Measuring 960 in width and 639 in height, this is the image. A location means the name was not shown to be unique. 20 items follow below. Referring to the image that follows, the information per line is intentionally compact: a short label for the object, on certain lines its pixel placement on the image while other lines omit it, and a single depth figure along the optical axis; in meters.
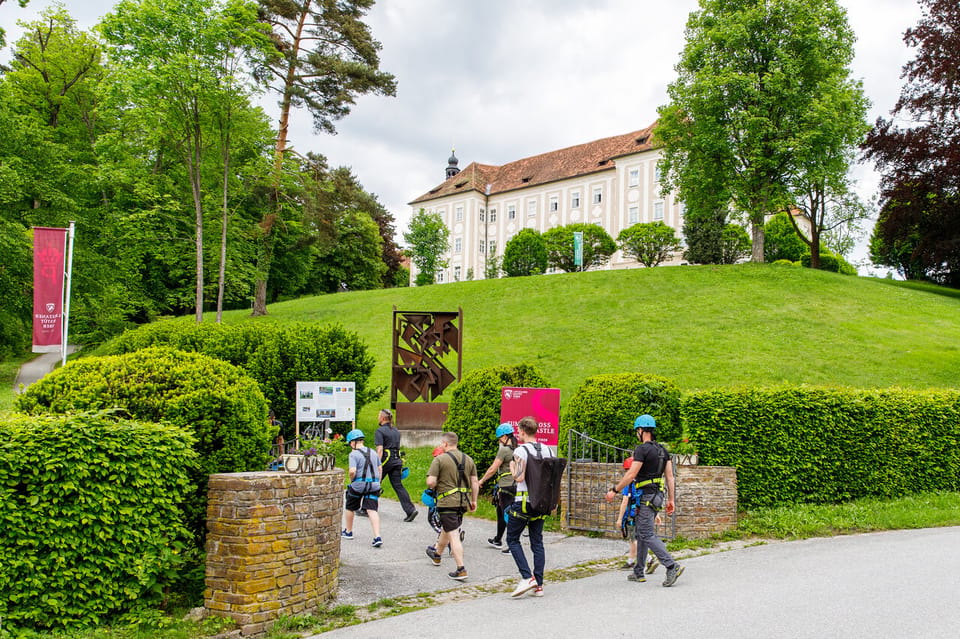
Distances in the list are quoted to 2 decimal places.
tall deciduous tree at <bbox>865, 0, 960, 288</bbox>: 26.14
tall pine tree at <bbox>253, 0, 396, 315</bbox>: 33.69
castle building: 67.12
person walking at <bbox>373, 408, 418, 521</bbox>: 10.59
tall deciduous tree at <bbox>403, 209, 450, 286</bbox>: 60.91
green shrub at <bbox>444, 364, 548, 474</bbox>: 12.62
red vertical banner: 15.99
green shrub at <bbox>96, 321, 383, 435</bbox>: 15.54
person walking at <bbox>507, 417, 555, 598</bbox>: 6.91
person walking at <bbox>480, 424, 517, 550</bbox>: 8.38
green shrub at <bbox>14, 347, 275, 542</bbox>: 6.55
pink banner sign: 11.23
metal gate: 10.15
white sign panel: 14.98
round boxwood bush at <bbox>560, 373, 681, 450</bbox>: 11.52
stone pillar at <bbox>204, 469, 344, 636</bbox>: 5.84
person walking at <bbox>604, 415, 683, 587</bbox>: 7.48
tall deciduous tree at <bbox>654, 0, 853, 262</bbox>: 35.06
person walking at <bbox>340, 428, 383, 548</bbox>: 9.41
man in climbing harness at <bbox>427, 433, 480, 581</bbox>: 7.67
